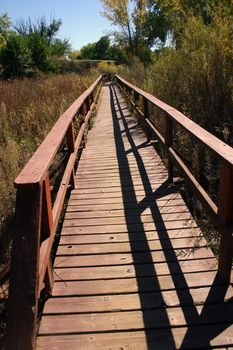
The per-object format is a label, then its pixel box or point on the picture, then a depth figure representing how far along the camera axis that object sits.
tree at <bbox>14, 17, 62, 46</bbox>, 51.75
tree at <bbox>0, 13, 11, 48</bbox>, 31.30
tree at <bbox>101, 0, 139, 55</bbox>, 31.83
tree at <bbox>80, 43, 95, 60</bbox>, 82.00
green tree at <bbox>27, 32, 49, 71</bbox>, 27.90
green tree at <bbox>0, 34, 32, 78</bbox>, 24.94
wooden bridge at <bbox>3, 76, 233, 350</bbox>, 1.88
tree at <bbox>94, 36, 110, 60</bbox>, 79.71
